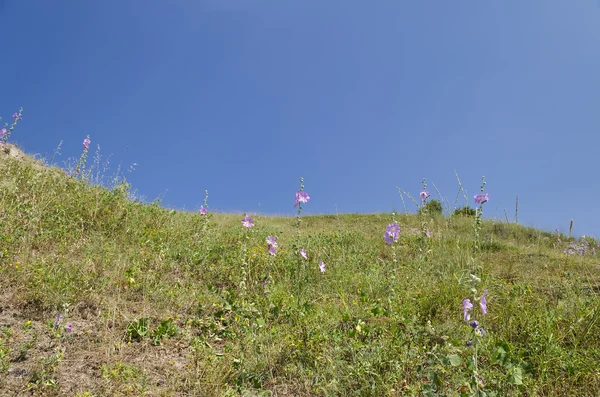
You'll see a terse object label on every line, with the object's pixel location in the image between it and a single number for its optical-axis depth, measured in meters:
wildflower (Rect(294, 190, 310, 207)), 4.20
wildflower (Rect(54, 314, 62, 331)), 3.20
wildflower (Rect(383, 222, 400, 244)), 3.86
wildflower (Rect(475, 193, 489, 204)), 3.66
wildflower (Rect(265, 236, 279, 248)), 4.40
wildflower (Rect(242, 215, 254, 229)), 4.55
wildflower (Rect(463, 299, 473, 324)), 1.98
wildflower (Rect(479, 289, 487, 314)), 2.08
